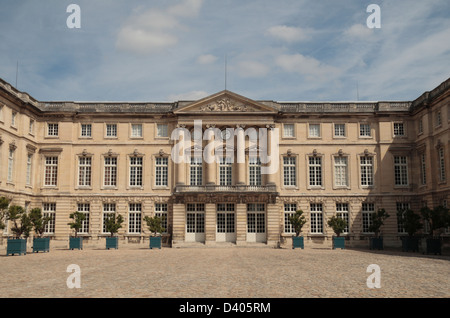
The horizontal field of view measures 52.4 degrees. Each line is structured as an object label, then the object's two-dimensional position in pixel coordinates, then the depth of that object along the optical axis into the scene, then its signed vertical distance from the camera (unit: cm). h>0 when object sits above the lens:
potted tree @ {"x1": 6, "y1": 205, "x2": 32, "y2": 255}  2606 -118
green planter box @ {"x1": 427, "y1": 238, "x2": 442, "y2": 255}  2783 -220
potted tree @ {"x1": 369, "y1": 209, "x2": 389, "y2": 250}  3425 -130
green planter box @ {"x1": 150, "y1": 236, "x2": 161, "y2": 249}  3438 -230
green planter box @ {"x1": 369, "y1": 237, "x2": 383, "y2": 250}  3419 -246
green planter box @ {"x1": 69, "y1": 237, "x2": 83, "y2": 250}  3297 -218
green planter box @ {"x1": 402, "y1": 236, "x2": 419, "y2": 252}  3102 -231
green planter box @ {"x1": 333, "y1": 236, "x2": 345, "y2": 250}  3375 -233
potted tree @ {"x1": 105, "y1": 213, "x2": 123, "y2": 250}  3388 -118
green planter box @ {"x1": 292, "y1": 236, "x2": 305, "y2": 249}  3434 -244
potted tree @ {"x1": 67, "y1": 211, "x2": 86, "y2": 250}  3303 -107
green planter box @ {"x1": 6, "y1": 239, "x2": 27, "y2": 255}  2603 -193
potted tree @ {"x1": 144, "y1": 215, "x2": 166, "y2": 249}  3444 -121
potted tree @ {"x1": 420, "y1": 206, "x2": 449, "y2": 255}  2786 -71
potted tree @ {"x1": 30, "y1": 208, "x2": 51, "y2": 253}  2928 -114
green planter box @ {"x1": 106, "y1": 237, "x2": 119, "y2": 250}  3384 -228
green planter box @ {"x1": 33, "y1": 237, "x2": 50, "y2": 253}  2925 -206
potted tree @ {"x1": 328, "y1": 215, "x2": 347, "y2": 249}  3378 -134
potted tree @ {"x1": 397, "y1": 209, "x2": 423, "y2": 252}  3105 -128
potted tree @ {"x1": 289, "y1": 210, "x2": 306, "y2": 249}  3538 -85
